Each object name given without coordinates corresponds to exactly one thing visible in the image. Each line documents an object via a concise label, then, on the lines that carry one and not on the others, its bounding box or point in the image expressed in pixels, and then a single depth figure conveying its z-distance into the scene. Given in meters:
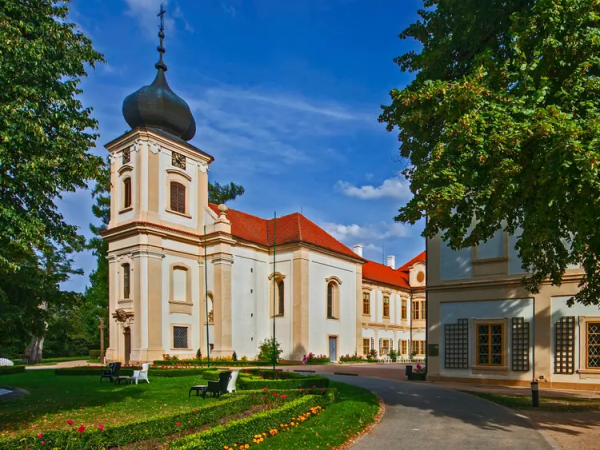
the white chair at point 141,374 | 19.09
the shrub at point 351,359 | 40.09
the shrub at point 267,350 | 35.75
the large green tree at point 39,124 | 8.34
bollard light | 12.75
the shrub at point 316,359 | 36.37
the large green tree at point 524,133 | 8.57
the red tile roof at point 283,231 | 39.09
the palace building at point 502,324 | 17.28
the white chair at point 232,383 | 14.12
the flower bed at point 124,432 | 7.29
